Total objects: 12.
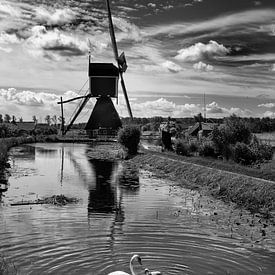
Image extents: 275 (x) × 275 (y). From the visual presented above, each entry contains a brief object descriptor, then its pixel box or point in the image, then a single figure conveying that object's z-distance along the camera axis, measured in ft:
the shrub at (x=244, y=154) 117.91
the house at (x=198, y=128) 281.74
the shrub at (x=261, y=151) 118.31
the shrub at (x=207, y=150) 144.54
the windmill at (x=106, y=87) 322.34
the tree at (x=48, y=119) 628.69
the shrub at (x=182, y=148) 162.30
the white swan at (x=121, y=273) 33.87
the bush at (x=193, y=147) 164.22
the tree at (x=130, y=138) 184.24
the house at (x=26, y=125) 523.70
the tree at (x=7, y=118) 605.15
